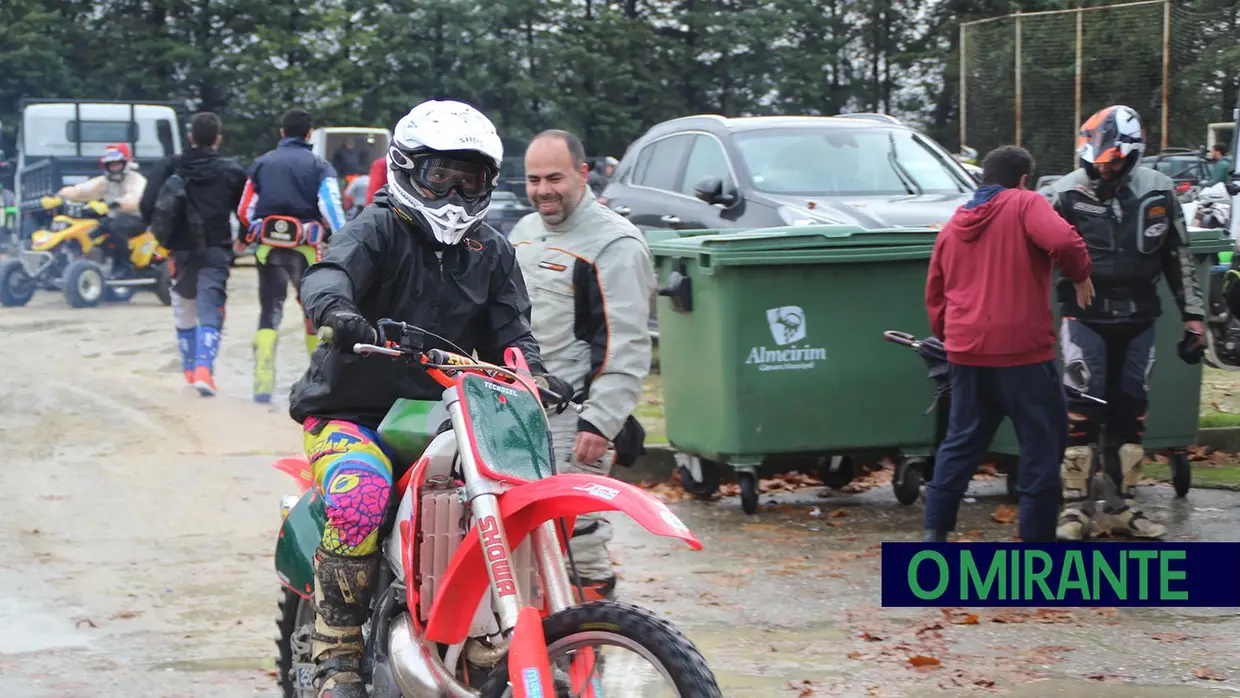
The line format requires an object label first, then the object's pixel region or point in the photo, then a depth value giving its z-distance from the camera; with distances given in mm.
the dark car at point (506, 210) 24172
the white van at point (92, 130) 22766
